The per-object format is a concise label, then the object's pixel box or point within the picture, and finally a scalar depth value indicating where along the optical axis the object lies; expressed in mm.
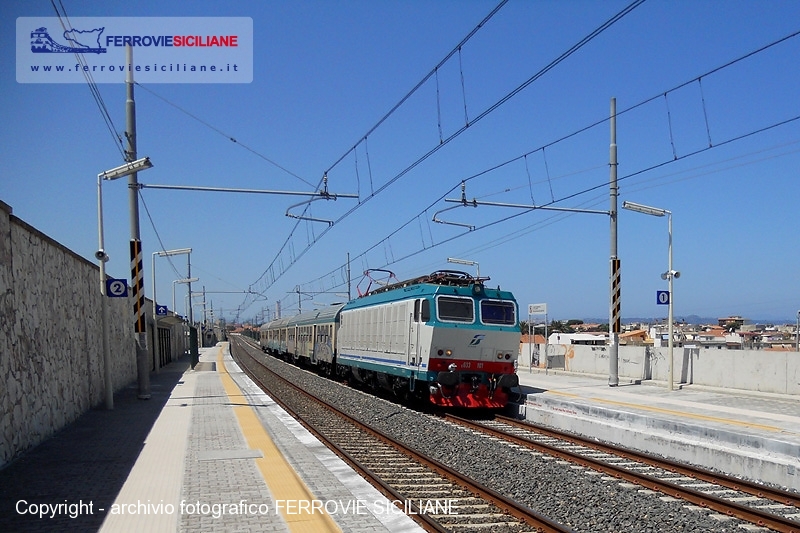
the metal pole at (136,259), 16703
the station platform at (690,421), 9836
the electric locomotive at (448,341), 15492
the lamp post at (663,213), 18344
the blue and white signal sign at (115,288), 15531
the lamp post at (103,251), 14905
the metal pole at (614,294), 19406
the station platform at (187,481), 6535
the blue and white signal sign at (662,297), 18359
